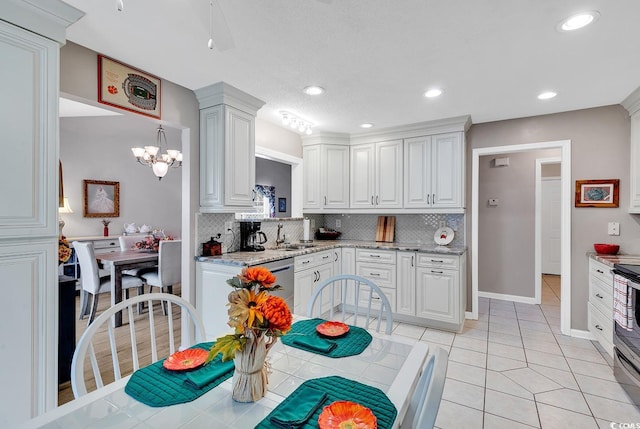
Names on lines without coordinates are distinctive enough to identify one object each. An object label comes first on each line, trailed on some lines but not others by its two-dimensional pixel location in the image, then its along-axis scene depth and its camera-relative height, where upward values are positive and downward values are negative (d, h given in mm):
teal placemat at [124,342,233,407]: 956 -588
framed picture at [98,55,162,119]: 2182 +956
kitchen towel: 2225 -692
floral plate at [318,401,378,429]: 819 -573
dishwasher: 2904 -625
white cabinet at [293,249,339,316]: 3262 -725
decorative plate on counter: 3832 -298
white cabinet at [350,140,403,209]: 4016 +514
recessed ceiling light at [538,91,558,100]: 2828 +1118
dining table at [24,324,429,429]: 865 -605
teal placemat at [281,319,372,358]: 1314 -602
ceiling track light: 3437 +1067
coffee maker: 3328 -263
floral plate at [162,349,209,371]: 1117 -568
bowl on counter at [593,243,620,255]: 2988 -358
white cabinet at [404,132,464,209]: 3586 +511
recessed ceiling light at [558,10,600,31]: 1699 +1115
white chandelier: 4754 +894
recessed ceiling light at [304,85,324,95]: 2730 +1131
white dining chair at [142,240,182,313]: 3650 -678
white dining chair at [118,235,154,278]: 4762 -471
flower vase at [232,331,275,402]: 945 -497
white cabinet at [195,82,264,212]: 2770 +628
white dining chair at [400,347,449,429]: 659 -440
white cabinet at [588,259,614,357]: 2660 -859
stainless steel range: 2121 -968
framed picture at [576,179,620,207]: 3107 +210
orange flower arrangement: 890 -303
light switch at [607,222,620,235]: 3090 -157
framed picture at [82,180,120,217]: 5625 +264
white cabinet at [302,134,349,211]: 4289 +577
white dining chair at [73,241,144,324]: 3498 -789
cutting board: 4316 -226
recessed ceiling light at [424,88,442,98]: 2768 +1120
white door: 6062 -211
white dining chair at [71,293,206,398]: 1091 -1287
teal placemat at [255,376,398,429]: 862 -598
